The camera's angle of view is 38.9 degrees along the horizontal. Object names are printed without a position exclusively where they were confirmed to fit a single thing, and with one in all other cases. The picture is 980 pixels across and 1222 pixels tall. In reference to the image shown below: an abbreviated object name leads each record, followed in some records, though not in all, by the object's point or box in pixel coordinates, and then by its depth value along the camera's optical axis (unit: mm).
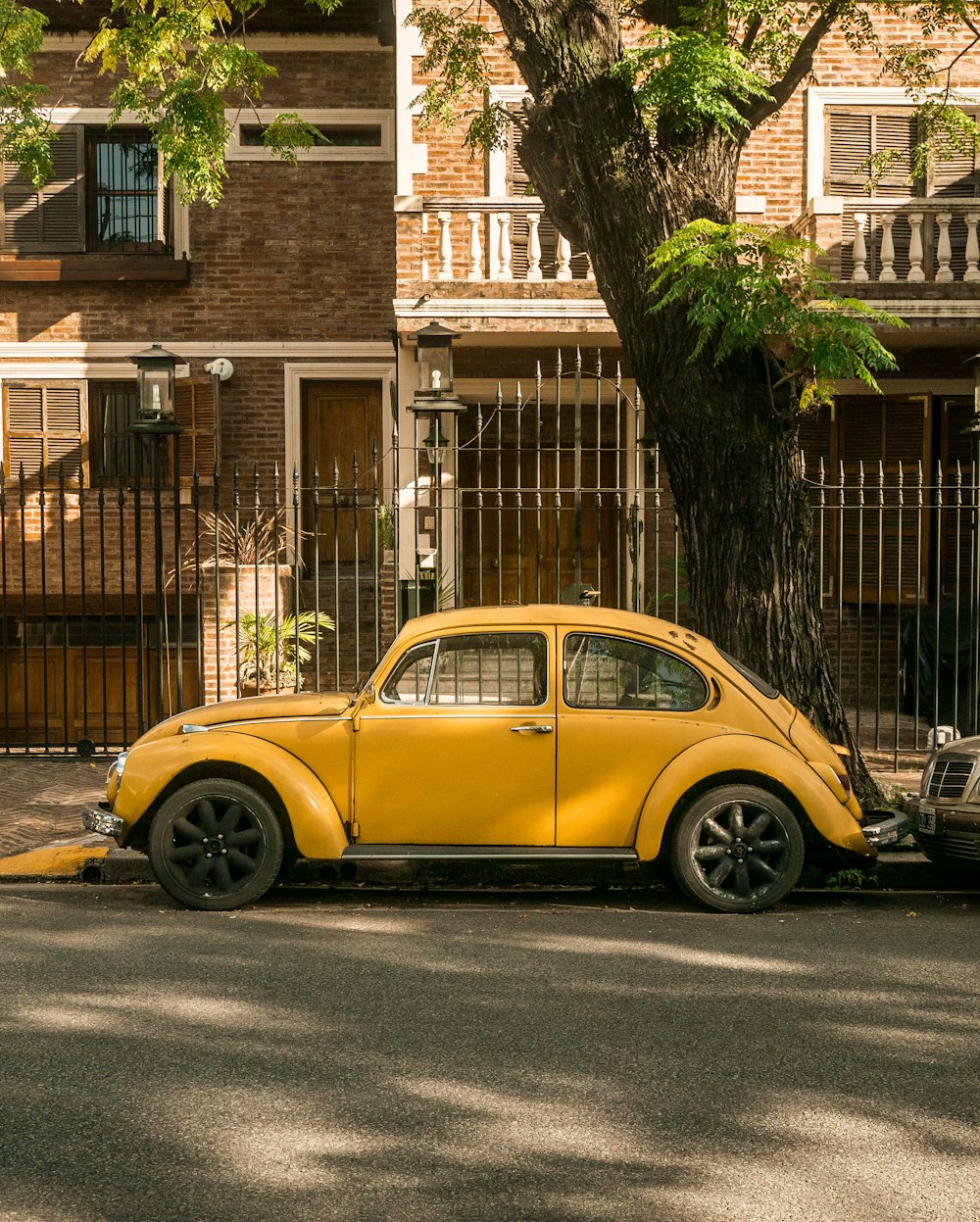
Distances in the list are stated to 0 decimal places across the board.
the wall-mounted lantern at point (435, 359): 11328
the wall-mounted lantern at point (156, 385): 11492
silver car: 7516
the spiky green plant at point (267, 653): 13766
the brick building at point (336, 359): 15484
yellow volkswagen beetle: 7121
